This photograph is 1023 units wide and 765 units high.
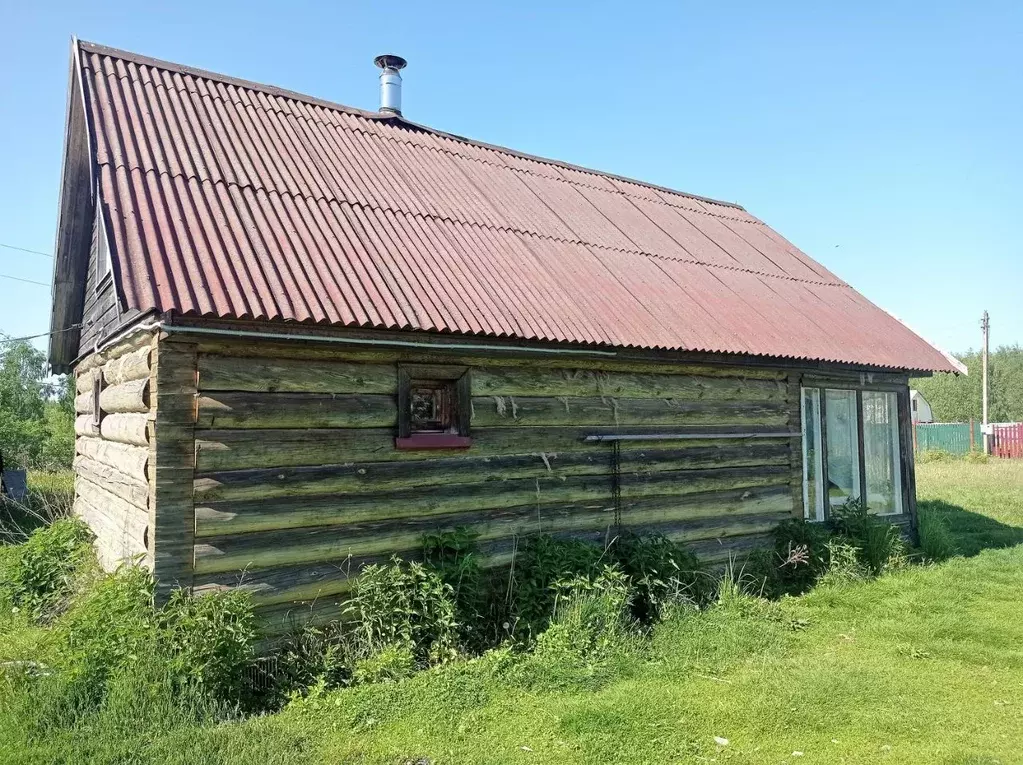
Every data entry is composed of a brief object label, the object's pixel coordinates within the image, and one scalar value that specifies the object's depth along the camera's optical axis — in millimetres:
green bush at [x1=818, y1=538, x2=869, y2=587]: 9141
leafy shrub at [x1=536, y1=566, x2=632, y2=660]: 6305
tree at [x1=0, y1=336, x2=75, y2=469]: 21359
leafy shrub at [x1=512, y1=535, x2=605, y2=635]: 6672
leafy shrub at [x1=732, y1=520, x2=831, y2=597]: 9086
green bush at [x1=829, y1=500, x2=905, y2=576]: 9914
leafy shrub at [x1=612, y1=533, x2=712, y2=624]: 7398
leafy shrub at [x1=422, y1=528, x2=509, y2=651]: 6344
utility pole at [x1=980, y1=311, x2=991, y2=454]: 33250
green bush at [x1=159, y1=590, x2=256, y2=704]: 4926
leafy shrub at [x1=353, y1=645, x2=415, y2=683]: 5605
